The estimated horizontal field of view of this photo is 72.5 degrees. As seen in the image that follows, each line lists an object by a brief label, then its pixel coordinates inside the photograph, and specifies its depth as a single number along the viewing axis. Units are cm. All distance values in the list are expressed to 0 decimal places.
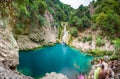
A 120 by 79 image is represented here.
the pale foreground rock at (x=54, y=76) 720
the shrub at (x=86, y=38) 2355
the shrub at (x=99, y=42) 2215
